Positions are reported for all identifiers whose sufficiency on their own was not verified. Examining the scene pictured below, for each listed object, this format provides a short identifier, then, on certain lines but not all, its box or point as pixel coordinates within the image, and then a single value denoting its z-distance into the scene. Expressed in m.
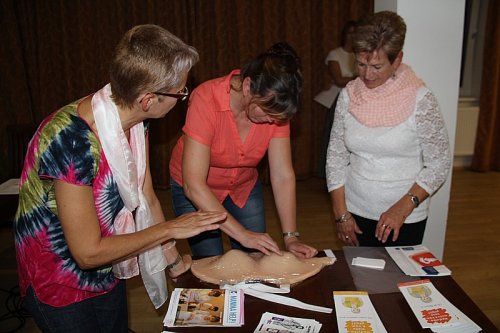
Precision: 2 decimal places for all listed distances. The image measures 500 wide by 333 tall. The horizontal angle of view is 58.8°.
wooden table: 1.14
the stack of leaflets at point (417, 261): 1.37
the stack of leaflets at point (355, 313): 1.13
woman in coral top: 1.27
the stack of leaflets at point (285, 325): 1.12
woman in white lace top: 1.51
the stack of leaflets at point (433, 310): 1.12
